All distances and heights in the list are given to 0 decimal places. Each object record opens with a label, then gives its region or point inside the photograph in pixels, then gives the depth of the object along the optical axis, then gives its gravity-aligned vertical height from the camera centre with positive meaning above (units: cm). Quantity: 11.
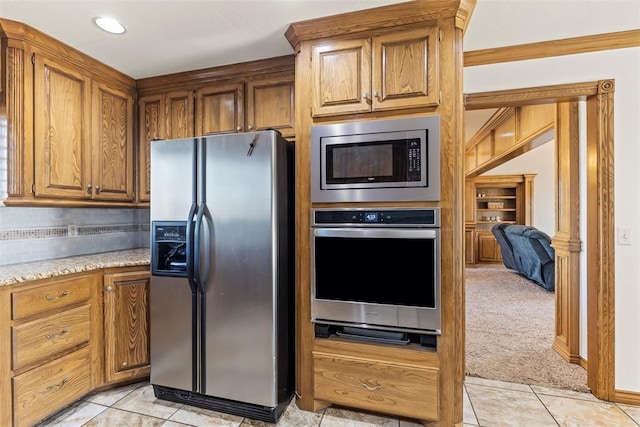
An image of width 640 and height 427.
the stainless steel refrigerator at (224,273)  189 -37
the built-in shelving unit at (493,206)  778 +20
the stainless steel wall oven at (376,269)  175 -32
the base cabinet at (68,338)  171 -79
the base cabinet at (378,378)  175 -95
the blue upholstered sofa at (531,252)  495 -64
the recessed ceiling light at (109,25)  191 +119
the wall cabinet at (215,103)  243 +92
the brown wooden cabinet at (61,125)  197 +64
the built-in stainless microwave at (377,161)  176 +32
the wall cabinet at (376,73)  178 +84
